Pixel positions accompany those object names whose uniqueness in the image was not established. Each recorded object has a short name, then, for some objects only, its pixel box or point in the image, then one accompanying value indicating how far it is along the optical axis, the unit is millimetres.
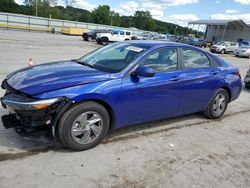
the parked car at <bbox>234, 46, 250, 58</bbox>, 21683
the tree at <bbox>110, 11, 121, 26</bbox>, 77517
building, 41031
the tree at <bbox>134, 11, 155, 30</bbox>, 92273
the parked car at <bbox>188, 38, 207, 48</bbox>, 29651
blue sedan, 2585
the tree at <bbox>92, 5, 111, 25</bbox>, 77126
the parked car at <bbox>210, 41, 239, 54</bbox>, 24824
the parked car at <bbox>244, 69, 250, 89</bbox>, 7333
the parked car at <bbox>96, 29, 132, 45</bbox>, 22316
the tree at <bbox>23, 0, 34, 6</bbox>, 72992
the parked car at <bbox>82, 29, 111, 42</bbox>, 24359
